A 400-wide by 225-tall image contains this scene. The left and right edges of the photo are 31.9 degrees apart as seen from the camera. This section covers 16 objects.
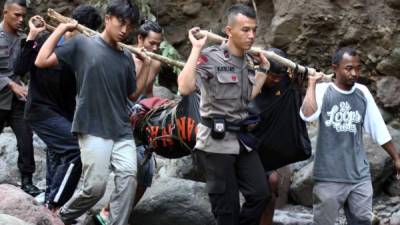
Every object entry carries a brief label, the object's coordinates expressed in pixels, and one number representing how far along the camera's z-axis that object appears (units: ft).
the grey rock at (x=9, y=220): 14.59
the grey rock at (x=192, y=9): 38.68
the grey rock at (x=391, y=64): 31.37
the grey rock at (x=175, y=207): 23.22
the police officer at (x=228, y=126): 18.11
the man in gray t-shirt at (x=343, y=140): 19.36
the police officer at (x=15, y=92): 24.16
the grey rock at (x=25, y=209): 18.29
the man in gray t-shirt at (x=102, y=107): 18.88
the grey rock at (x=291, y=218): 23.53
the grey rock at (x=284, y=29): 33.21
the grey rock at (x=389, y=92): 31.58
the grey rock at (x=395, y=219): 24.36
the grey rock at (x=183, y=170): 27.86
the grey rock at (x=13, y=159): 27.71
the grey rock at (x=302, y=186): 26.23
